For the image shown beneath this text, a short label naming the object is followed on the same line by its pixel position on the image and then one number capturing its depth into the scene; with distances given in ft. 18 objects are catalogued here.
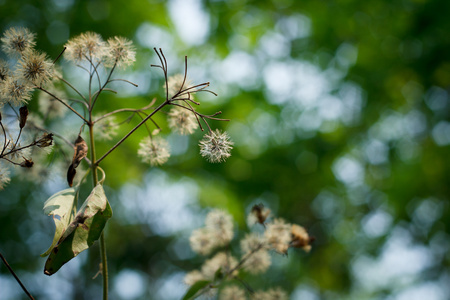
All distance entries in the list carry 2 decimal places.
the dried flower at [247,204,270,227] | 1.37
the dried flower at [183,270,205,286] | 1.43
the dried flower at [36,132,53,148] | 1.17
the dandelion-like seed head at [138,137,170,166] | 1.31
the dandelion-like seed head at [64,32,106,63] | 1.26
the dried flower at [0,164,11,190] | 1.19
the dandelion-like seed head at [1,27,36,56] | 1.23
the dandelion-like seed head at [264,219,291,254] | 1.37
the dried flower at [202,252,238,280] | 1.40
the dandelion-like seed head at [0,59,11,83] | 1.18
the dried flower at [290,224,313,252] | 1.36
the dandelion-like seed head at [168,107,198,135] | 1.30
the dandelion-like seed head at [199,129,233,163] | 1.21
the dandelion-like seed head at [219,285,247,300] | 1.44
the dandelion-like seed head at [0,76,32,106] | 1.16
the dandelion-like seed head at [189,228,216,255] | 1.48
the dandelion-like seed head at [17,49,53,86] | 1.19
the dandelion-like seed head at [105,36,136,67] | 1.27
